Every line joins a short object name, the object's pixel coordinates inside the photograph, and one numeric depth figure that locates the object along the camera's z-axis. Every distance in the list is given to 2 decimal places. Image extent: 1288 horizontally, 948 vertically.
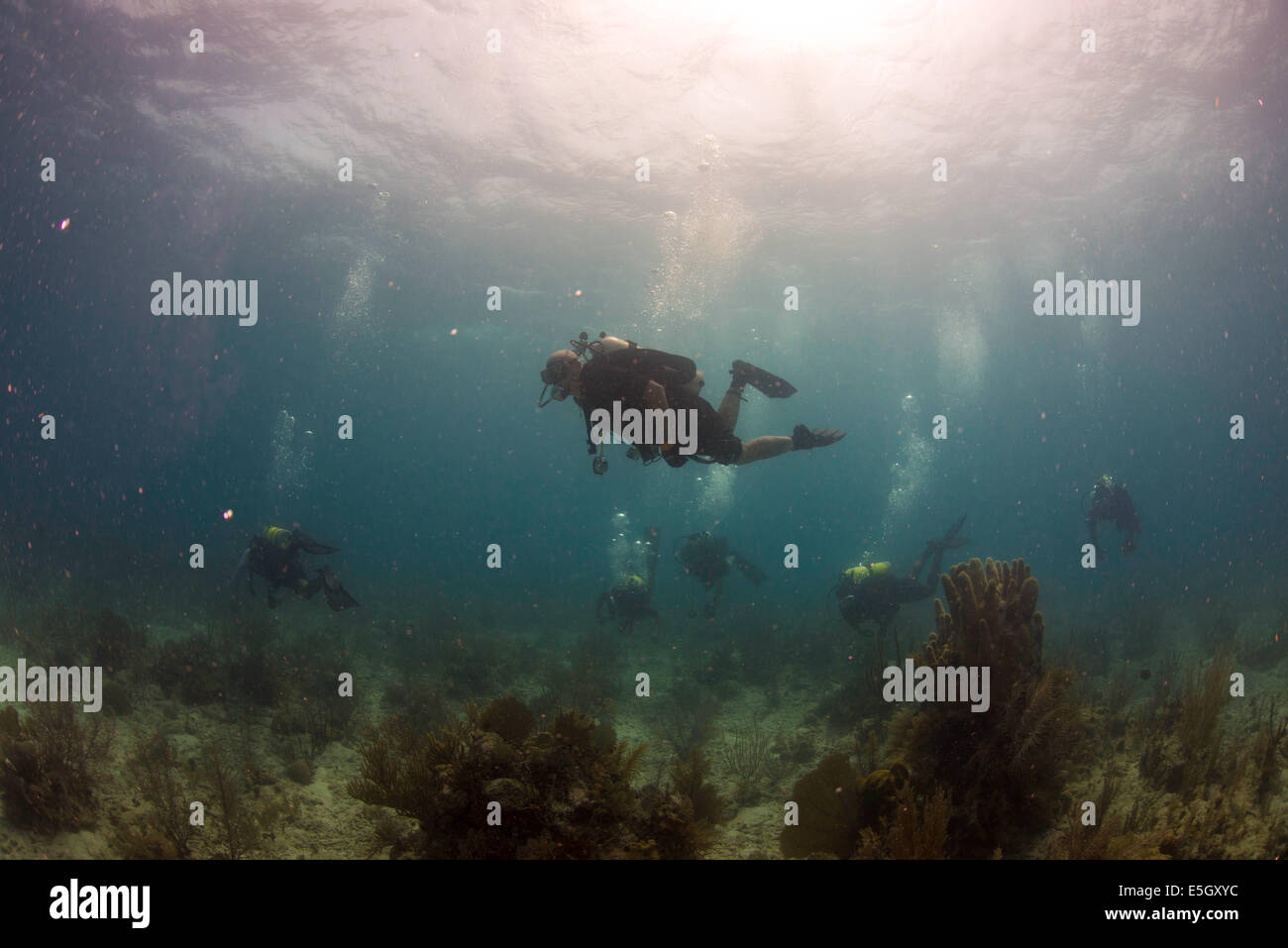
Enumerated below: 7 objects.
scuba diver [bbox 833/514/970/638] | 9.95
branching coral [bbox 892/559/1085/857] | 4.24
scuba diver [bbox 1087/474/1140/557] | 14.15
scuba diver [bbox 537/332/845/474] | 6.48
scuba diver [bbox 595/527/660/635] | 12.36
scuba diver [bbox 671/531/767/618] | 13.89
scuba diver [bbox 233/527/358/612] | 9.66
